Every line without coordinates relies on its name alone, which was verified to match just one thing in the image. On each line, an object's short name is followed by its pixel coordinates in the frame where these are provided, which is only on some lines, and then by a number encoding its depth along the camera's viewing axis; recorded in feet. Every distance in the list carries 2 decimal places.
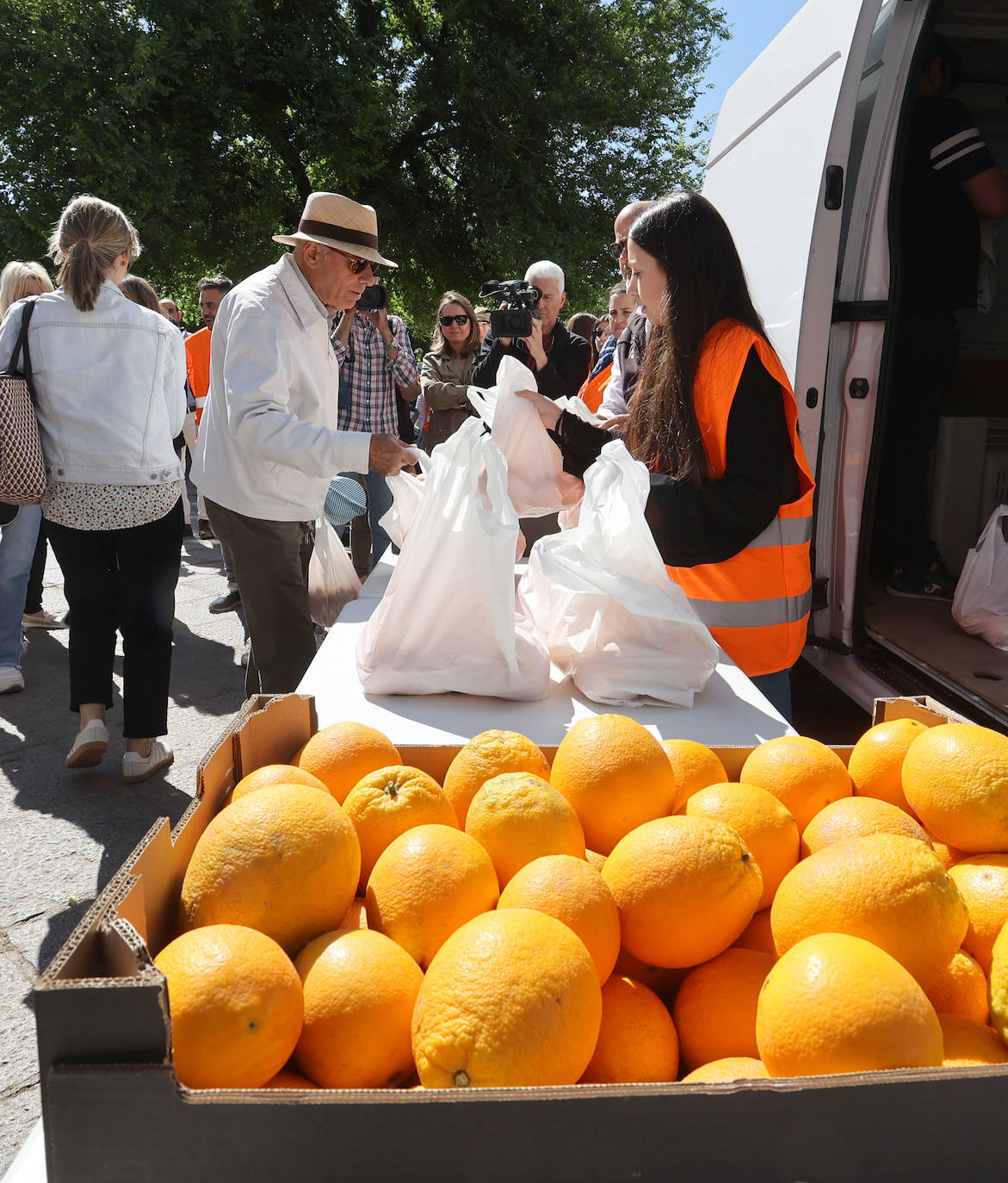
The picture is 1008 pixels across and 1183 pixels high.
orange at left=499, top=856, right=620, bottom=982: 2.88
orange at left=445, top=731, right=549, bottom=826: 3.94
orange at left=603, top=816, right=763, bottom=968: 3.00
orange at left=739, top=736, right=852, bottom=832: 3.93
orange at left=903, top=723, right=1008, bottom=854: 3.42
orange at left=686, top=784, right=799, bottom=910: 3.53
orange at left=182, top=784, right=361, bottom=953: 2.96
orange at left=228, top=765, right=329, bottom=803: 3.63
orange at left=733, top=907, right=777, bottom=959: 3.29
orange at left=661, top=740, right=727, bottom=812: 4.12
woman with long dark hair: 6.85
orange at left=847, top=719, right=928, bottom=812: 4.05
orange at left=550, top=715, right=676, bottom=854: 3.76
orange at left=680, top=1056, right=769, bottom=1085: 2.52
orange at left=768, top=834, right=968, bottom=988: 2.76
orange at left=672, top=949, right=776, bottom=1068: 2.79
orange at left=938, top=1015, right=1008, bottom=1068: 2.51
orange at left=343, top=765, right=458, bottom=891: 3.56
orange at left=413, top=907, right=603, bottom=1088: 2.35
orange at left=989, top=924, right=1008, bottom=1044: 2.67
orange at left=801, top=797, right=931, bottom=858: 3.47
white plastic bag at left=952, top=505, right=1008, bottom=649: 11.53
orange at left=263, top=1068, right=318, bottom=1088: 2.49
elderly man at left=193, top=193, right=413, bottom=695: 8.32
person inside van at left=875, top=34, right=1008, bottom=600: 12.12
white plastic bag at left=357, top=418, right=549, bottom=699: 6.51
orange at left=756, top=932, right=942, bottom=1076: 2.30
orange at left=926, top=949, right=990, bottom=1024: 2.80
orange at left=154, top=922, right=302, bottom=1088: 2.34
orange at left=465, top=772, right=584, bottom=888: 3.39
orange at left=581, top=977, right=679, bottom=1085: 2.66
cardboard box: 2.05
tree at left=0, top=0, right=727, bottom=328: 38.86
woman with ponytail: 10.12
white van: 9.15
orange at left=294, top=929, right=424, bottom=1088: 2.54
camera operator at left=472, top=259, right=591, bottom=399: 14.61
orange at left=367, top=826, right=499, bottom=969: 3.02
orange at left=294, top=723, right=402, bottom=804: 4.03
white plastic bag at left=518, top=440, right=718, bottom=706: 6.46
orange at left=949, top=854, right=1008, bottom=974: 3.03
